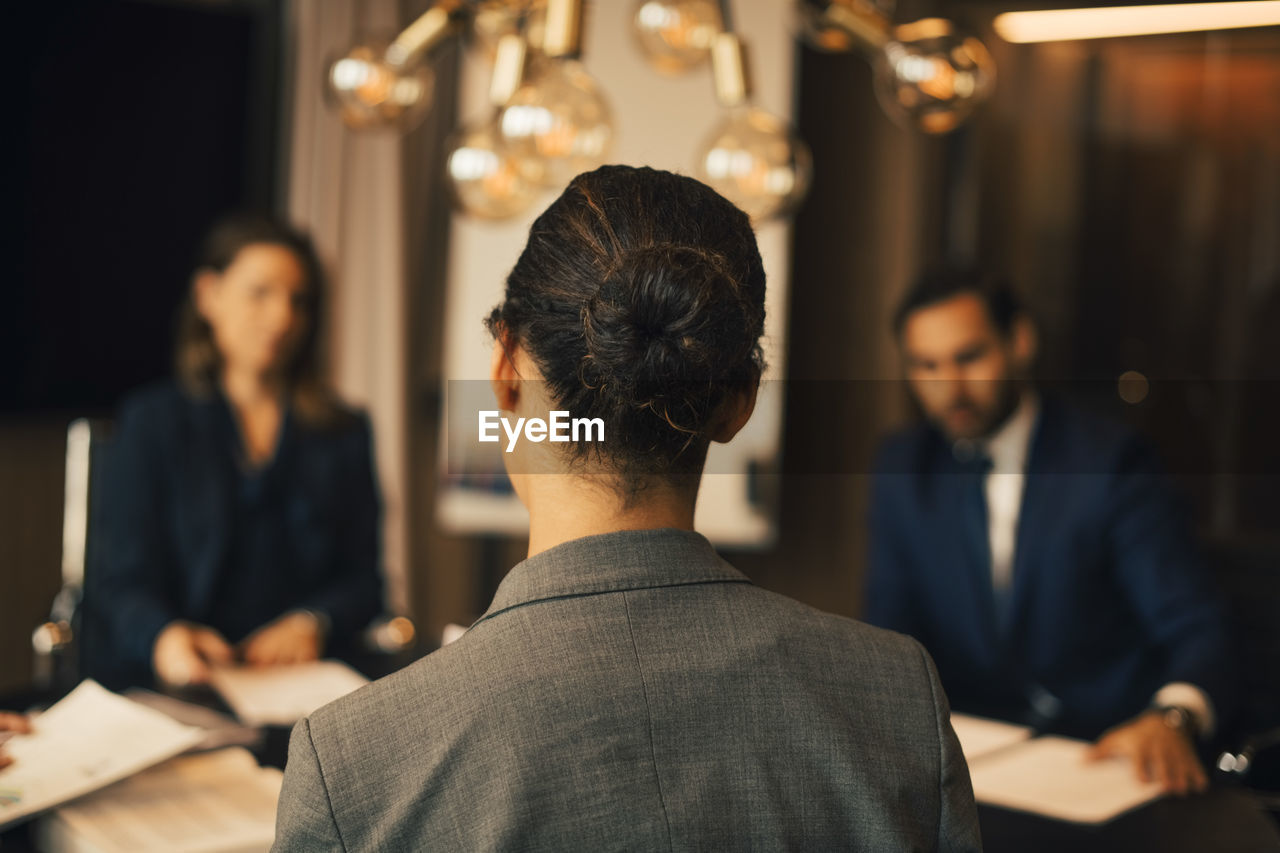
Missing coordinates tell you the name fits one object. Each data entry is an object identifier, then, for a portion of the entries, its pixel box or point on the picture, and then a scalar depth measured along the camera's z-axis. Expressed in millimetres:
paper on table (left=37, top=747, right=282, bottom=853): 1382
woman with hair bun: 903
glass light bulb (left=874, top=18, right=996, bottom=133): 1801
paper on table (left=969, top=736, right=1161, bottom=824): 1596
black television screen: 3240
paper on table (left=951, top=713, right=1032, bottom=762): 1817
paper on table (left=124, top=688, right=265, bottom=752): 1739
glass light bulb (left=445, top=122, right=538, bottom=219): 1808
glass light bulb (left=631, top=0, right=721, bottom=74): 1876
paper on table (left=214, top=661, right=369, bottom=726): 1876
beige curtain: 3811
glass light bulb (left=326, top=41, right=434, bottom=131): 1879
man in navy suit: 2332
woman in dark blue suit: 2488
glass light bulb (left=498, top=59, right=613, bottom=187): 1688
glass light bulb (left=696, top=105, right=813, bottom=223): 1852
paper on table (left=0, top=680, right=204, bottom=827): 1422
